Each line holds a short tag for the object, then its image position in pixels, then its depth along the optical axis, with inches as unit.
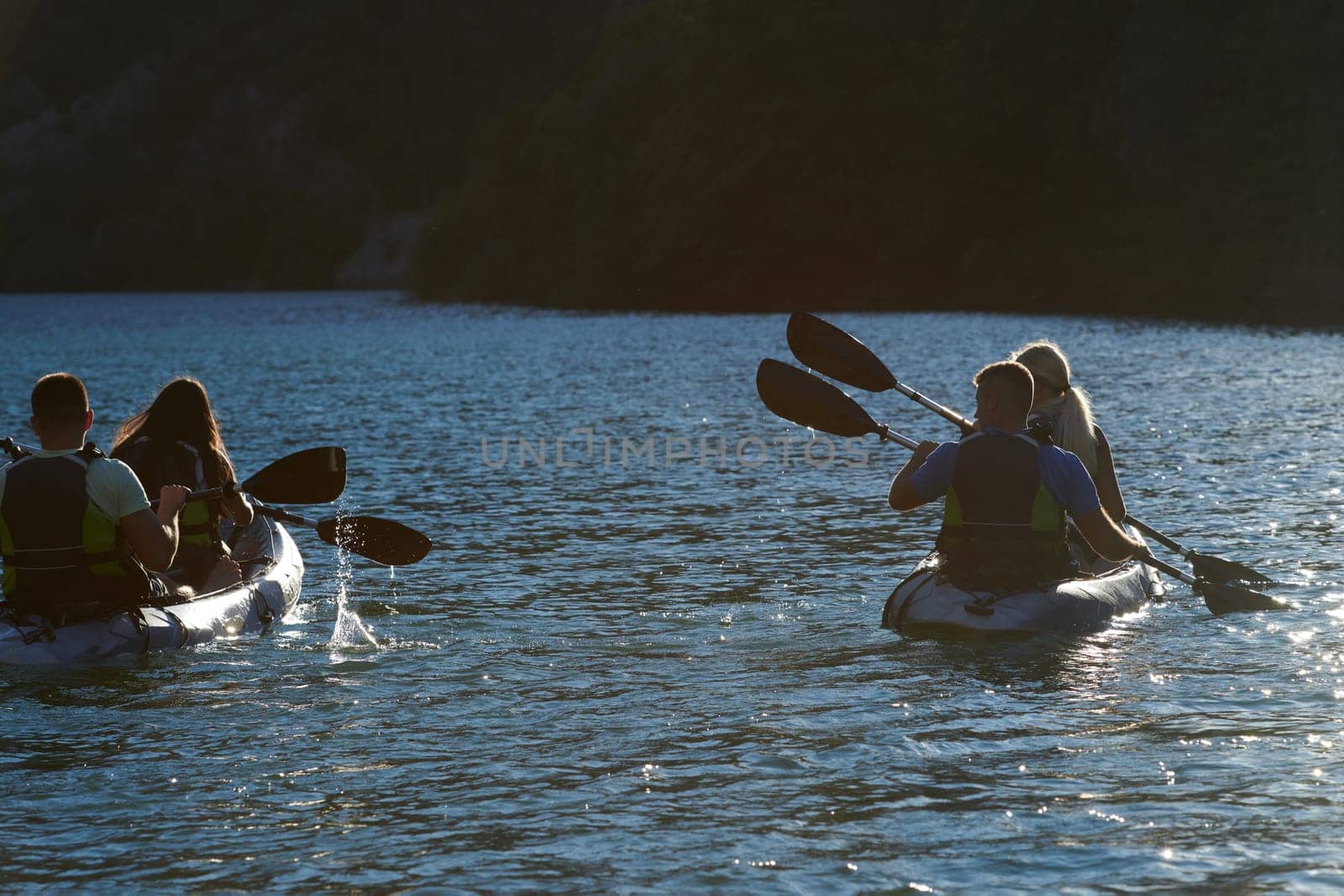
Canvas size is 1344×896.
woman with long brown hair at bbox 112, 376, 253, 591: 865.5
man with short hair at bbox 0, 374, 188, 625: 761.6
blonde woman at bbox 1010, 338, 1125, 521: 837.8
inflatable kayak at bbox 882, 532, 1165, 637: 802.2
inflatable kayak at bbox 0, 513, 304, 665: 777.6
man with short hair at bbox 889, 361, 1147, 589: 786.2
